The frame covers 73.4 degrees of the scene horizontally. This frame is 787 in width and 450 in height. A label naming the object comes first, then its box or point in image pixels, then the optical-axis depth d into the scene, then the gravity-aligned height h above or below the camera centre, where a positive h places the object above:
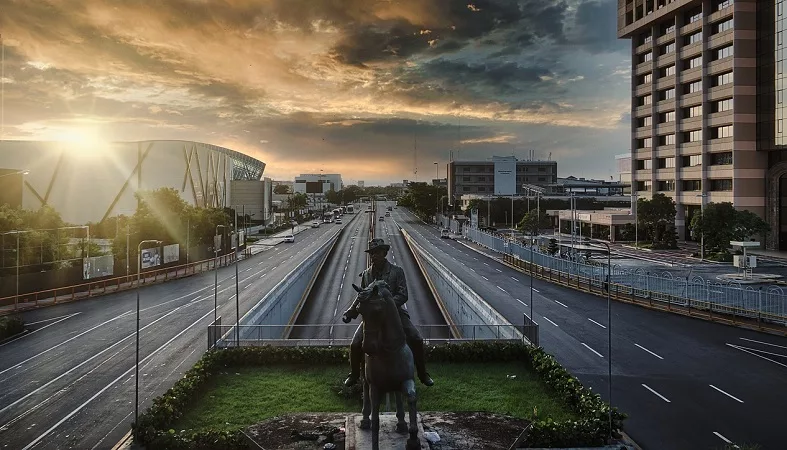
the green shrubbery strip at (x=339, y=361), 17.64 -7.09
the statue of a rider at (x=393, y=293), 16.14 -2.30
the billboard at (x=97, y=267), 52.97 -4.89
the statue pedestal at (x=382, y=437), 14.80 -6.28
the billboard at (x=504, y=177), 193.38 +15.89
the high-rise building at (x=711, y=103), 78.44 +19.24
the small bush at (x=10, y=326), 34.88 -7.23
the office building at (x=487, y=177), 193.62 +16.13
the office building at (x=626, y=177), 191.40 +16.11
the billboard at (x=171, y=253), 66.06 -4.27
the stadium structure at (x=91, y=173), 86.56 +8.32
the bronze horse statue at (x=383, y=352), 13.84 -3.59
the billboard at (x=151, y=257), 62.35 -4.57
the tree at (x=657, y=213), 84.69 +1.24
